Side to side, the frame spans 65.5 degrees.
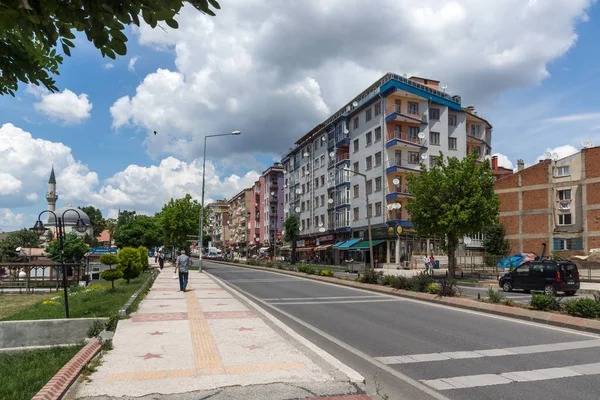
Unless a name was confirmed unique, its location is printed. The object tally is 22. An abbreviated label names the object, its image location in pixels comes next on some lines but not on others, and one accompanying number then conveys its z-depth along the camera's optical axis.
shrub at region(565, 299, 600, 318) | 11.04
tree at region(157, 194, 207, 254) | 53.19
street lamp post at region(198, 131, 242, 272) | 41.01
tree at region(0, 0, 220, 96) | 2.84
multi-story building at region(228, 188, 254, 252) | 112.50
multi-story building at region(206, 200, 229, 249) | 147.23
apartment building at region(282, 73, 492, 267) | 49.38
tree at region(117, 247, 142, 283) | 19.16
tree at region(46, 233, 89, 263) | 33.97
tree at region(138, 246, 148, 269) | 27.22
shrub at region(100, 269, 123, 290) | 17.47
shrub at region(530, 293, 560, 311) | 12.28
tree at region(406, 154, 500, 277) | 29.91
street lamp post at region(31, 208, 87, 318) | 11.08
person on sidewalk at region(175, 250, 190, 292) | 19.19
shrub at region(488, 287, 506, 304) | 14.05
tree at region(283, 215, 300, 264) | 68.50
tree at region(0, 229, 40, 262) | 52.78
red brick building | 44.12
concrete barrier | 8.92
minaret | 91.81
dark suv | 19.95
